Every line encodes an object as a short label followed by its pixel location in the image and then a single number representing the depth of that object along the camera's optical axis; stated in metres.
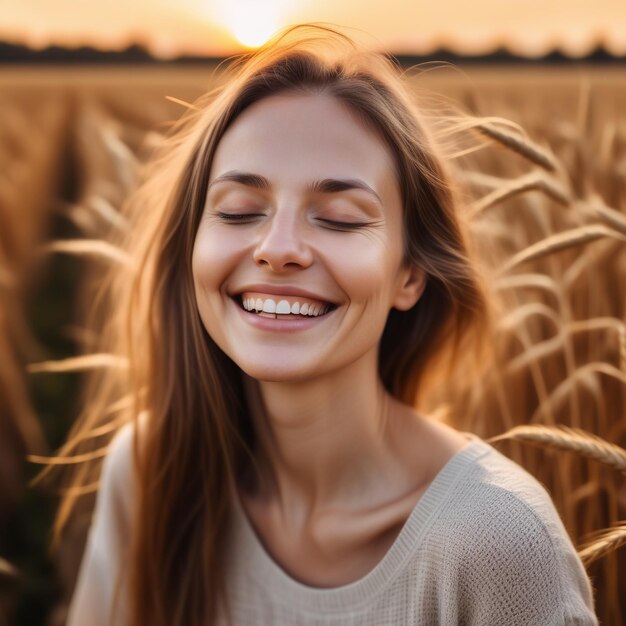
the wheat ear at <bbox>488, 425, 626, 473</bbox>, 0.62
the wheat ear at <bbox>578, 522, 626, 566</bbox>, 0.61
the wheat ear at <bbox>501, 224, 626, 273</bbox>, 0.70
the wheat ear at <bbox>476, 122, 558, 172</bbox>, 0.66
